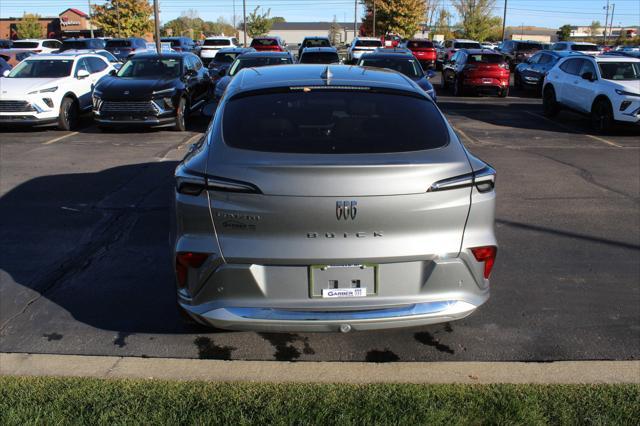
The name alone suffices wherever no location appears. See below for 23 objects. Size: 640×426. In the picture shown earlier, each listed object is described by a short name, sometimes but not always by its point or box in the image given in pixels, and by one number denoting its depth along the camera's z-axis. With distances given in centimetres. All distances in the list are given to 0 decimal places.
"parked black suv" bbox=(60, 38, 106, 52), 3033
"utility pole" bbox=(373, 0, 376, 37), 5519
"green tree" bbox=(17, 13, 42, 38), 6444
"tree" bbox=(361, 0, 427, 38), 5969
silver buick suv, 337
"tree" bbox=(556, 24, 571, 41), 7050
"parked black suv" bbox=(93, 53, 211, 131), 1294
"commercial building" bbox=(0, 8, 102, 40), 7271
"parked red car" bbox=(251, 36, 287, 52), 2961
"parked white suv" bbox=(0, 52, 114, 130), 1317
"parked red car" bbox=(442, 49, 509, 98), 2100
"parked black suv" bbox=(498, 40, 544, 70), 3353
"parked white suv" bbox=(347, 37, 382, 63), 3116
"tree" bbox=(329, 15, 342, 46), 8538
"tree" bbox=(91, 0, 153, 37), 5475
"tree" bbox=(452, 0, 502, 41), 6400
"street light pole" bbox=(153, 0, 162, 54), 2355
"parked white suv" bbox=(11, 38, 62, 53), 3241
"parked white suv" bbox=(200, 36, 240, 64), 3531
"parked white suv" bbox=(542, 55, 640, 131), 1325
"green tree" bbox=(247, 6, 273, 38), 6500
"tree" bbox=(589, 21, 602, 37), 12888
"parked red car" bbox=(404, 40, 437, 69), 3459
